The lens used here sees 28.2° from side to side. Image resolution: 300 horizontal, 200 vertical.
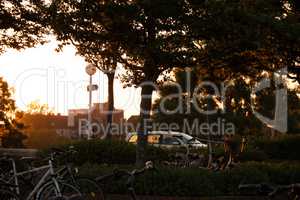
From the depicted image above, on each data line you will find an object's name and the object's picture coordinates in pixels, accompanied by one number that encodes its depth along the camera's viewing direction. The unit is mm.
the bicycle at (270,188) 6297
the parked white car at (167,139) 29453
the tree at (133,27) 14648
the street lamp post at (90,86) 29172
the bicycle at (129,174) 9227
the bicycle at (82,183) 10297
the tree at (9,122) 43400
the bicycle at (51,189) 9488
